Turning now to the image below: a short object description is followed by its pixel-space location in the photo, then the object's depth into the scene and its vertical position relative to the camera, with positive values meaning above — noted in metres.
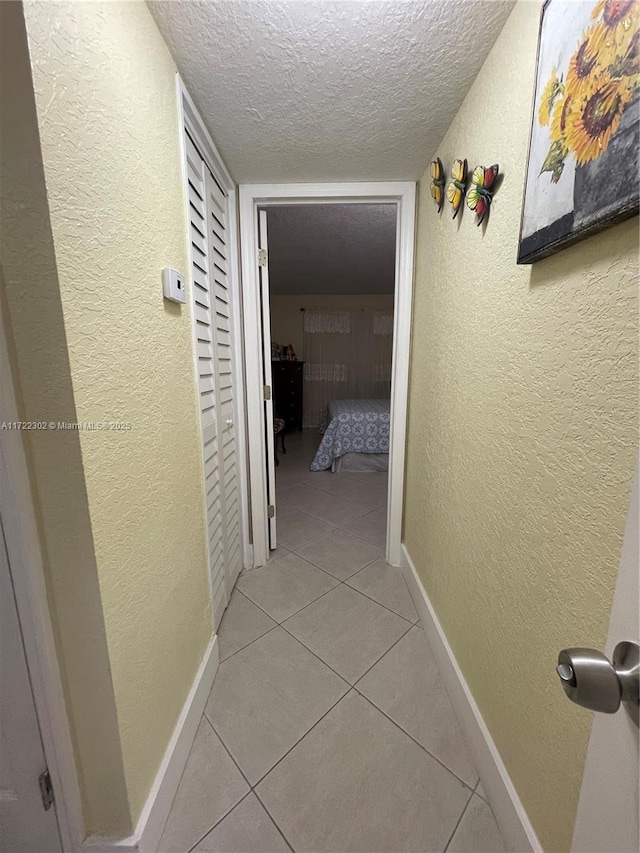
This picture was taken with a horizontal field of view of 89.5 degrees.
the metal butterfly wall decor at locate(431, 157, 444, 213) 1.24 +0.71
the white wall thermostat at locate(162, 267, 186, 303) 0.90 +0.23
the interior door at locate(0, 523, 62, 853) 0.60 -0.78
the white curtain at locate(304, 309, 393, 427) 5.52 +0.17
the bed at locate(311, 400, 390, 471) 3.50 -0.82
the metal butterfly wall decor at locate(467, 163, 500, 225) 0.90 +0.51
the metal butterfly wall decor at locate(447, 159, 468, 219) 1.08 +0.62
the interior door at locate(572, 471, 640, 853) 0.37 -0.48
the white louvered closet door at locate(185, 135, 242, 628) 1.21 +0.00
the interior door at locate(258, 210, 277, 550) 1.71 +0.03
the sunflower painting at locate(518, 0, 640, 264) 0.50 +0.42
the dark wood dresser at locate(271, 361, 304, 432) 5.14 -0.36
